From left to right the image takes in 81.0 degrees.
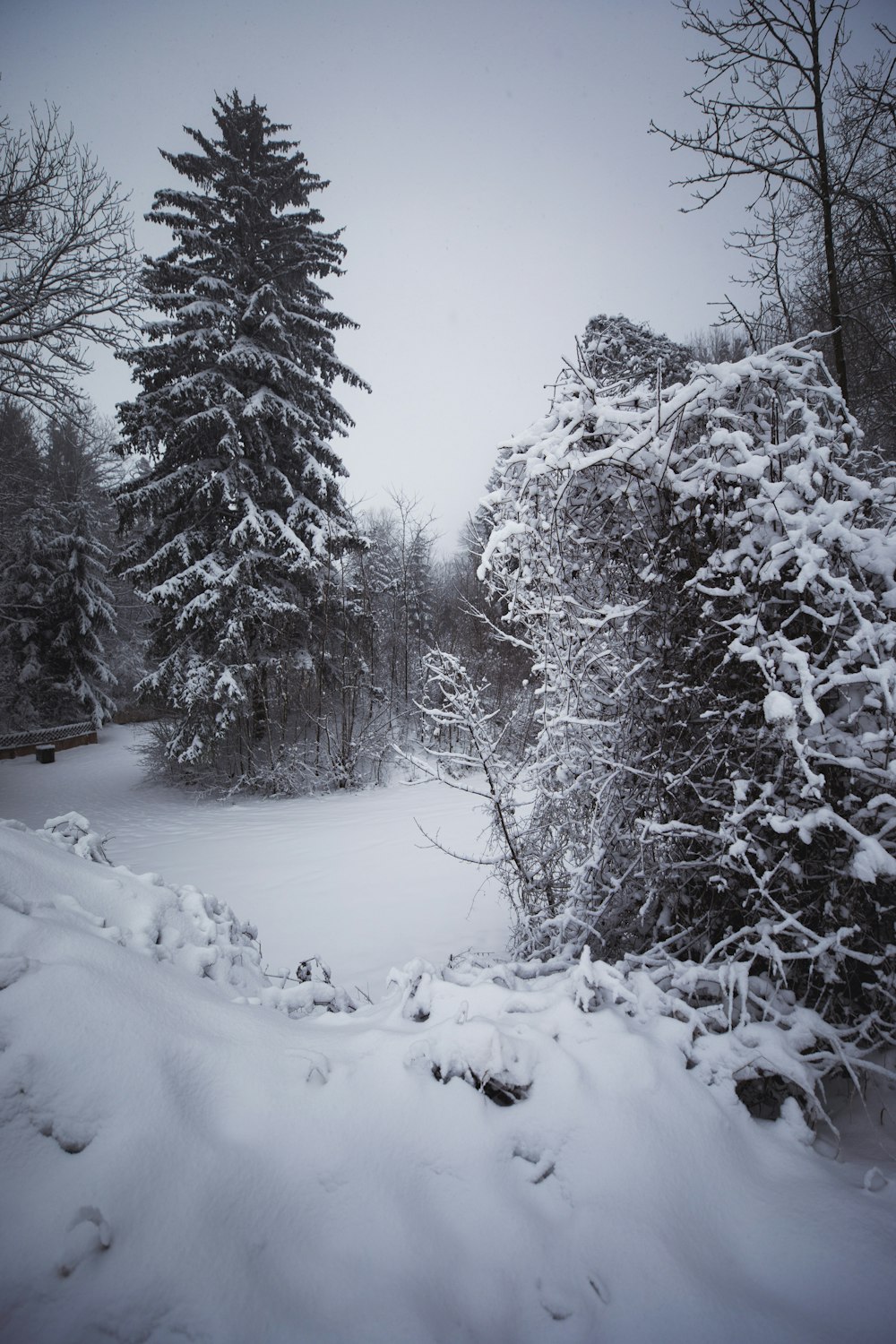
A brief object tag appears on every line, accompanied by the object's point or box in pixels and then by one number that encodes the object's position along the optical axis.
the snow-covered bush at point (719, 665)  1.81
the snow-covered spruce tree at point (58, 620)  18.41
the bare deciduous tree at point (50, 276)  7.09
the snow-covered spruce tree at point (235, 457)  10.01
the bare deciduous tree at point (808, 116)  4.78
